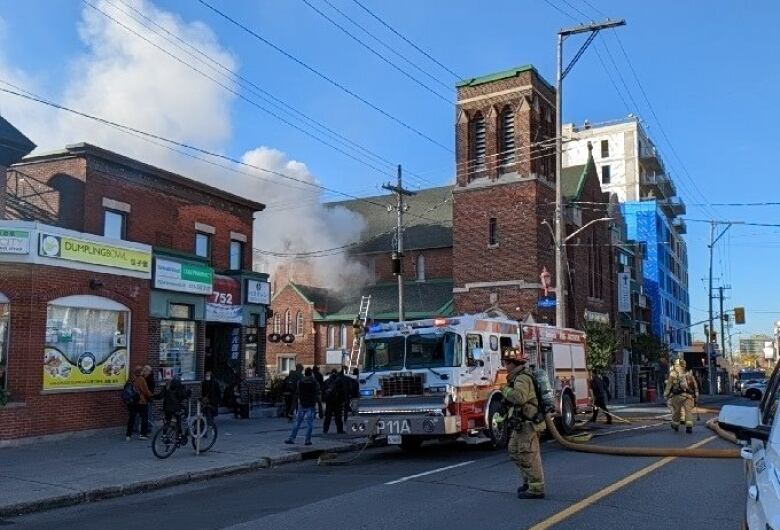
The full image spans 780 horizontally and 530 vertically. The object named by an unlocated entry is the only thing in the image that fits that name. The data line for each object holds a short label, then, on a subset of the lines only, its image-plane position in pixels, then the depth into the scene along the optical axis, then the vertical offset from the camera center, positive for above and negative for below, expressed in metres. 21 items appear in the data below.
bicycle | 12.86 -1.45
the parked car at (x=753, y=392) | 35.45 -1.91
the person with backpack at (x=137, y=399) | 15.68 -0.98
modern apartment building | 67.31 +15.79
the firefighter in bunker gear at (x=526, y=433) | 8.40 -0.92
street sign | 28.05 +1.83
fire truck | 12.95 -0.52
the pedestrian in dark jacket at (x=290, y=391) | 18.62 -1.10
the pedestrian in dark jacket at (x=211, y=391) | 19.62 -1.02
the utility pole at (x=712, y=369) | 53.78 -1.52
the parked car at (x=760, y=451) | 3.15 -0.51
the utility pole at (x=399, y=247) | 26.97 +3.86
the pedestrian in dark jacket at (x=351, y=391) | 18.36 -0.97
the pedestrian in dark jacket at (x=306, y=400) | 15.02 -0.96
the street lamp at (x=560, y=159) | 25.16 +6.69
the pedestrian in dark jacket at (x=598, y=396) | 20.97 -1.24
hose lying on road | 11.88 -1.62
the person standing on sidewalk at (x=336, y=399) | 17.62 -1.12
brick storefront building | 14.98 +1.55
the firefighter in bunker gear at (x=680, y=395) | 16.88 -0.98
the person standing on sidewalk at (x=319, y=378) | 20.02 -0.70
